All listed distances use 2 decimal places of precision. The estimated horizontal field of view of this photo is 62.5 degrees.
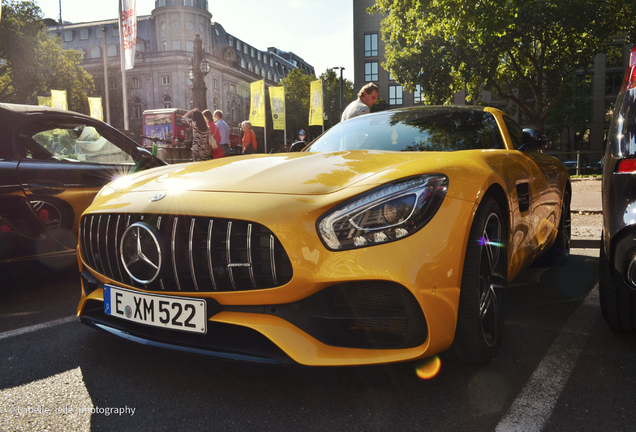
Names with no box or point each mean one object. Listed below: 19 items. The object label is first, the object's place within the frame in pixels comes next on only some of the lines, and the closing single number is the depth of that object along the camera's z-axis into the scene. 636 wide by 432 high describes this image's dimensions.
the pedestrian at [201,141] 8.36
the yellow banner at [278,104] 26.95
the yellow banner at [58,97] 25.06
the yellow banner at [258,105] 23.59
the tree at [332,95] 69.06
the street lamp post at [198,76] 20.28
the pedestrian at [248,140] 11.01
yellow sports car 1.90
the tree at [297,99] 68.25
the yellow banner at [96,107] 24.92
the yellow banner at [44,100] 26.85
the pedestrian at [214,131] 8.85
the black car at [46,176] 3.46
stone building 64.88
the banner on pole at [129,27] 17.91
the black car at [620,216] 2.22
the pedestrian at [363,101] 6.04
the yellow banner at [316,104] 26.69
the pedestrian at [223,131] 10.26
